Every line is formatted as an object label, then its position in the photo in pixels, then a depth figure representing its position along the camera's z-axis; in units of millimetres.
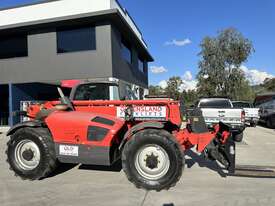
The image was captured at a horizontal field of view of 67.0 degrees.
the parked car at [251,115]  13768
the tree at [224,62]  19571
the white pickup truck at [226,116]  8285
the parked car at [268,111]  13292
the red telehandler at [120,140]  3833
